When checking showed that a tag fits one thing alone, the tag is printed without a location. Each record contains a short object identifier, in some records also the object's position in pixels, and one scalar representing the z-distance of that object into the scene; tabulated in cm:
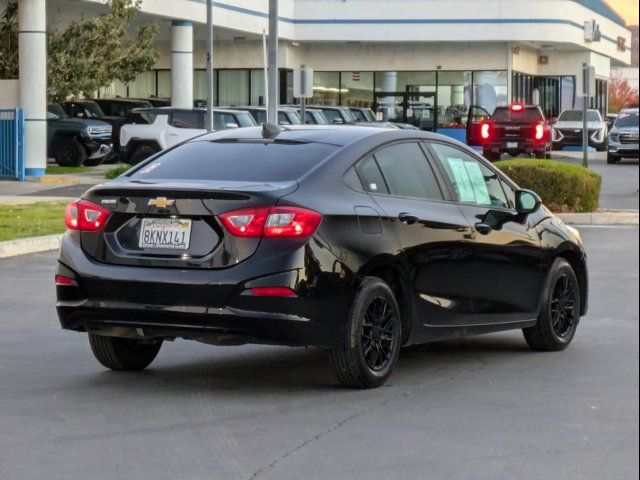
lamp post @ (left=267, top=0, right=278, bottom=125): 3200
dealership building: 6488
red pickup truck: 4509
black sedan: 831
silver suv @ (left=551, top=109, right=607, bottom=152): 6153
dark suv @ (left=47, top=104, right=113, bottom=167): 4081
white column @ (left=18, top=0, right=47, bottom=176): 3547
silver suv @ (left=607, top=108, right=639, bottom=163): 4875
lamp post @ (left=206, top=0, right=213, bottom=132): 3653
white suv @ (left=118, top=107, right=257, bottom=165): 3712
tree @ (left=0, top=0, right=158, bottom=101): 3741
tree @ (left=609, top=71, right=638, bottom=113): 14288
